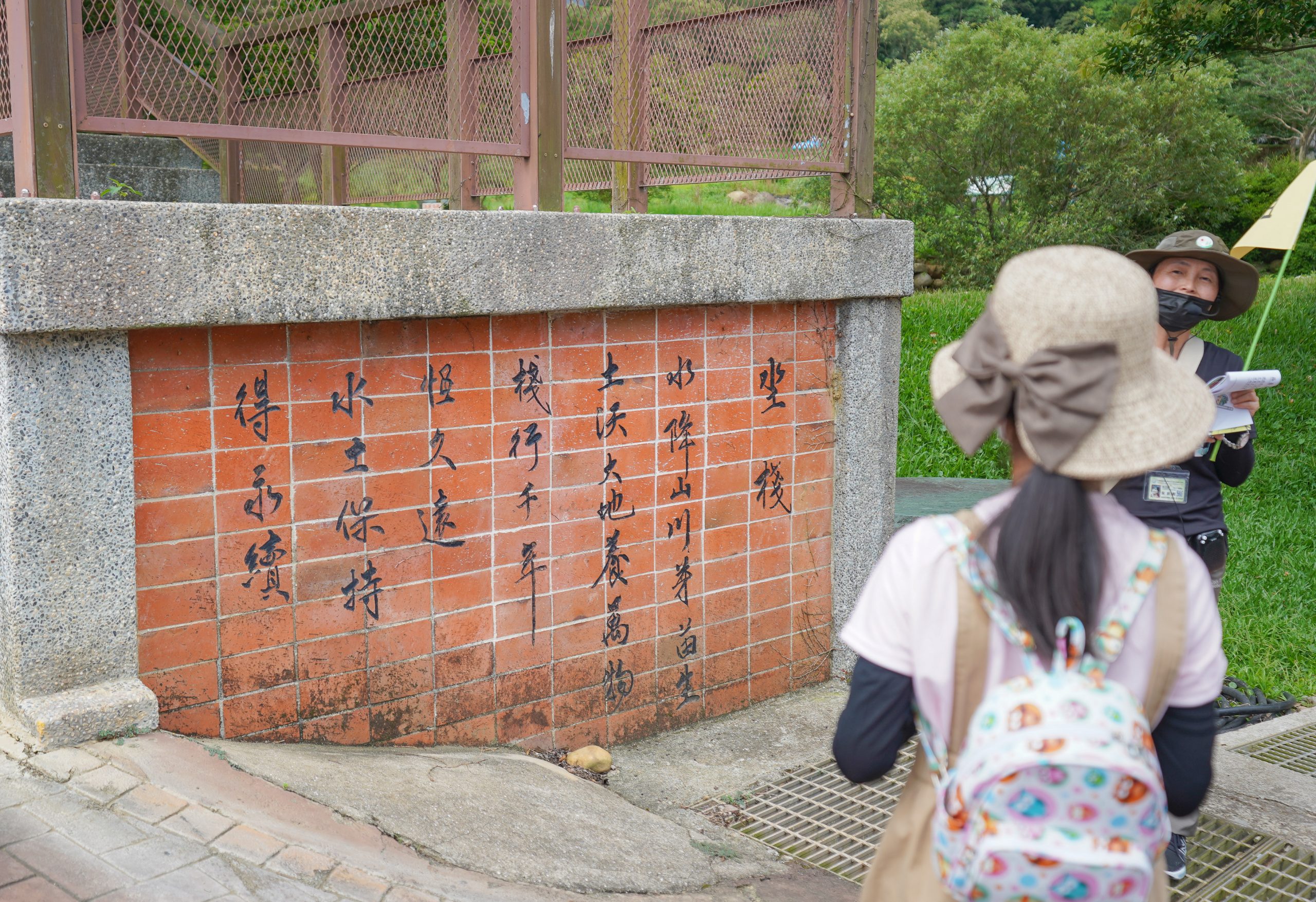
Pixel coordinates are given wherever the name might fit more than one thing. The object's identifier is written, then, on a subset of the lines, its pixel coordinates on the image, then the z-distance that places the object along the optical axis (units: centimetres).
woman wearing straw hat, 155
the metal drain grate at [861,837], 352
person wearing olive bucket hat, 351
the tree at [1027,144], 1633
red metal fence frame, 318
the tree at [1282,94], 2455
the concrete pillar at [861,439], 523
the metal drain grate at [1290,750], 451
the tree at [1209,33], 1028
